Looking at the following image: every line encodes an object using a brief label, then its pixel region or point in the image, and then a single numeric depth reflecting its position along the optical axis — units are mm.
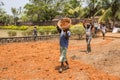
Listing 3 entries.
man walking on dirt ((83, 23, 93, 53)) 5681
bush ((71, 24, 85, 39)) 9752
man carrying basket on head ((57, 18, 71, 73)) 4007
